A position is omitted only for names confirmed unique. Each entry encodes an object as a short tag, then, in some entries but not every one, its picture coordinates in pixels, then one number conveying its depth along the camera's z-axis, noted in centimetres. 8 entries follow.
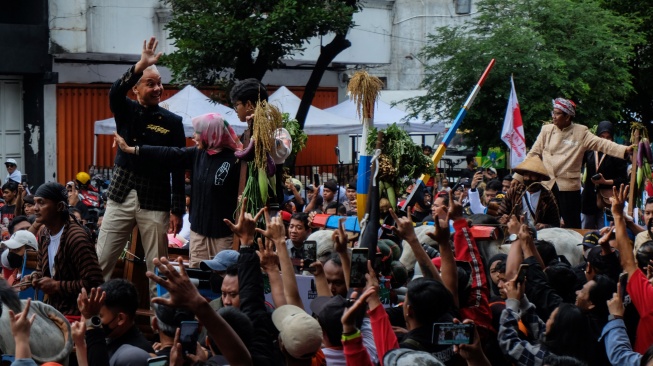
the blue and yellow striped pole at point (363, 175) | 802
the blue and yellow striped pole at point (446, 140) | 869
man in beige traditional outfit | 1191
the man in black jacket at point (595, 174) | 1259
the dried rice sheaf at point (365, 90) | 775
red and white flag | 1352
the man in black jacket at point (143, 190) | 823
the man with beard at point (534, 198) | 1058
